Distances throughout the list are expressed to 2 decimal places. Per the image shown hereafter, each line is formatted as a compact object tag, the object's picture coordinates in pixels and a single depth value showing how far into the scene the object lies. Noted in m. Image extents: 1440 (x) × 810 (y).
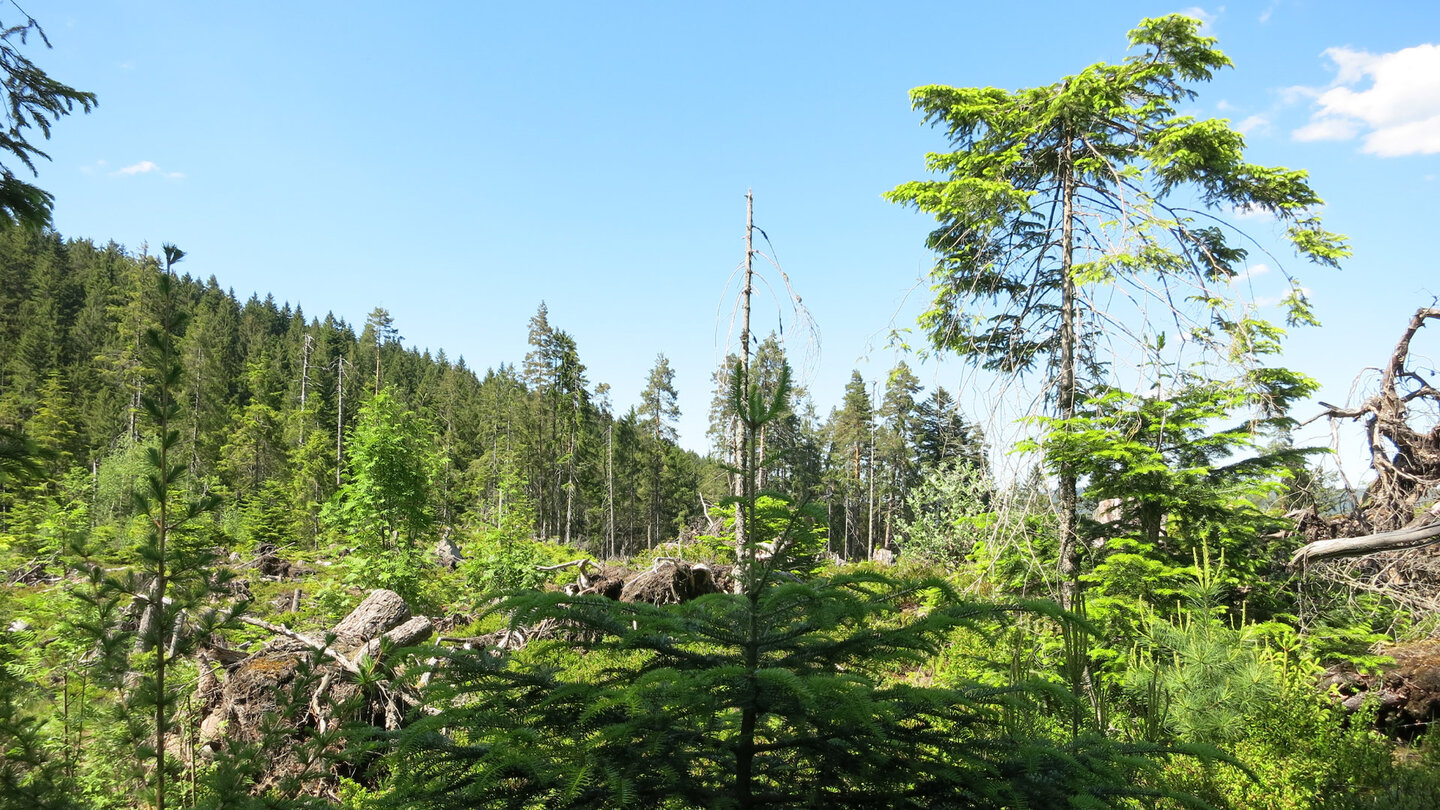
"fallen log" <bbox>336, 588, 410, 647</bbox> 8.53
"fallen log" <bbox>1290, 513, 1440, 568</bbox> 7.03
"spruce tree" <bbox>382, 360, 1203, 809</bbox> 2.02
